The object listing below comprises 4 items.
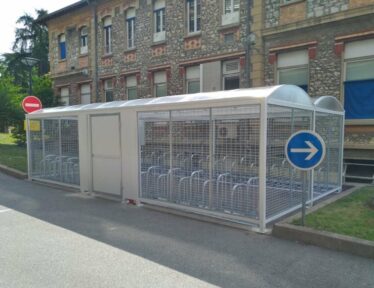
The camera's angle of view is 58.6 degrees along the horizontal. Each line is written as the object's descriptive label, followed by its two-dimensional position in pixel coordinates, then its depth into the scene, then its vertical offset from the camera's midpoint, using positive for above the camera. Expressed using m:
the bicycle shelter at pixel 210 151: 5.87 -0.58
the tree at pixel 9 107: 18.66 +0.92
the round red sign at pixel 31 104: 11.89 +0.70
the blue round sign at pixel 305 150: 4.90 -0.41
